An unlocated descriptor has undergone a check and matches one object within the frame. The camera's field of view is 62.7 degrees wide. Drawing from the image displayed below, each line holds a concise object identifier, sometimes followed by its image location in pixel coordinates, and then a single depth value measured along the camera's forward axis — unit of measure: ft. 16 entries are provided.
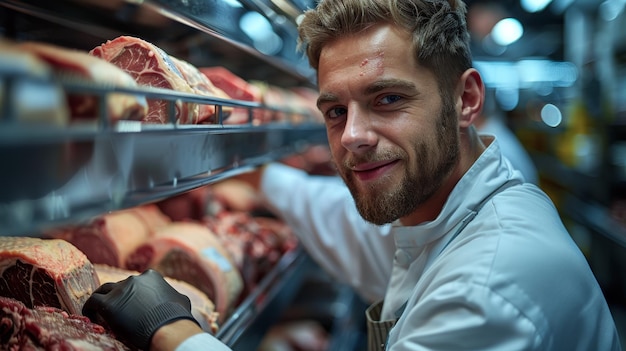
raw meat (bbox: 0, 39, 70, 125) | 1.91
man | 3.31
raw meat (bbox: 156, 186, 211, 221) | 6.99
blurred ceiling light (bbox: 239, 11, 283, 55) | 5.09
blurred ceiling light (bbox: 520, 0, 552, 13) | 13.18
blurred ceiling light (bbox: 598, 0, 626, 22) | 11.57
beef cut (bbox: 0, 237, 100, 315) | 3.34
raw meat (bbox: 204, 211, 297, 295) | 6.25
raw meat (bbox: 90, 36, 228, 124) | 3.32
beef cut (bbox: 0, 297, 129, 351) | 2.85
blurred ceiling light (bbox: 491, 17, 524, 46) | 16.43
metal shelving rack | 2.02
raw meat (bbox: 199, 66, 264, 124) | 4.98
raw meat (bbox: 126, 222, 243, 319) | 5.26
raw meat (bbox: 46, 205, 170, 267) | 4.38
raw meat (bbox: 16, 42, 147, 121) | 2.25
